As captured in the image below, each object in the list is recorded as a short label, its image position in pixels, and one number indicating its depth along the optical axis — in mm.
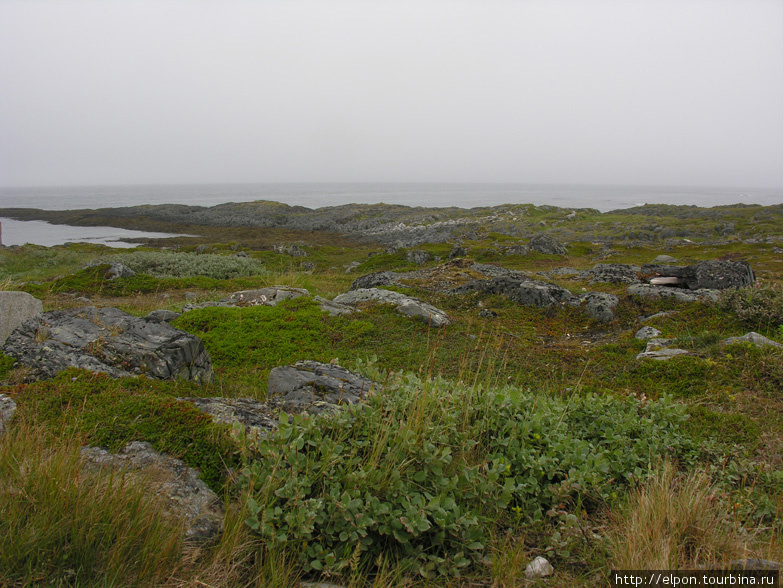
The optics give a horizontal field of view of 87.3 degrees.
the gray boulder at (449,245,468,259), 28902
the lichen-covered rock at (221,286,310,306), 13439
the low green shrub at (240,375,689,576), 2732
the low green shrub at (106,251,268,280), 23000
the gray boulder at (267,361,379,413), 4316
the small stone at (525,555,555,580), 2754
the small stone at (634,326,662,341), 9625
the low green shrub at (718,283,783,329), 8734
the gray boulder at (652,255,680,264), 25688
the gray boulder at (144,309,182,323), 10586
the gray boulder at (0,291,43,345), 7077
